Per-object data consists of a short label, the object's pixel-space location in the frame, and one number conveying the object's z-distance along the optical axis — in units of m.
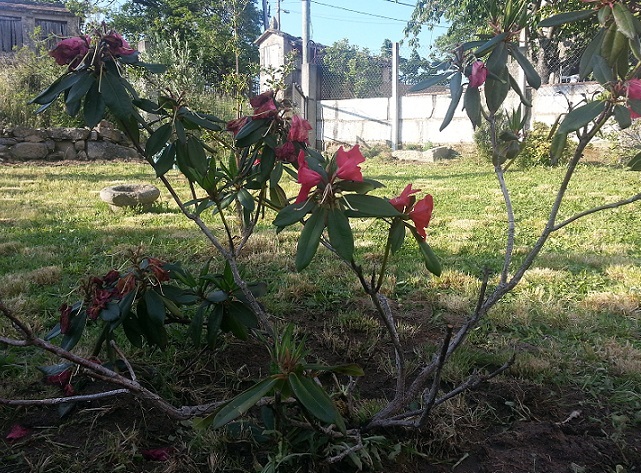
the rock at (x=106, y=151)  10.59
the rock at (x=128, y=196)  5.32
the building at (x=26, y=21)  17.30
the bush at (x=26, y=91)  10.63
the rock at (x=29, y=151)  9.85
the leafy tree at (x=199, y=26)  17.97
